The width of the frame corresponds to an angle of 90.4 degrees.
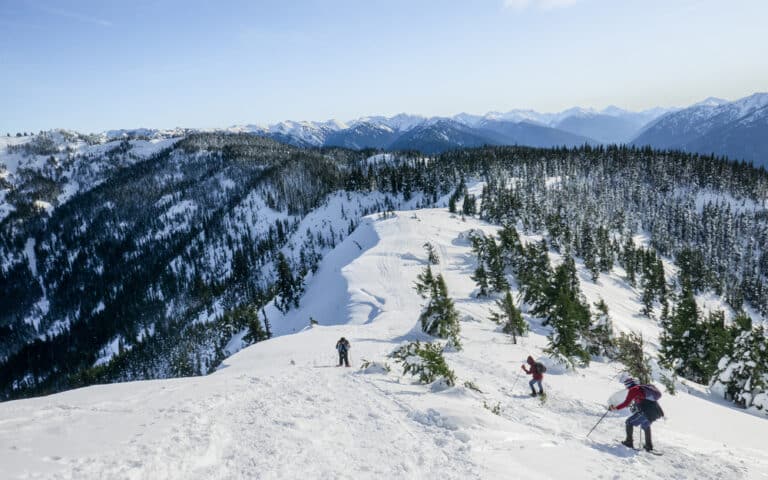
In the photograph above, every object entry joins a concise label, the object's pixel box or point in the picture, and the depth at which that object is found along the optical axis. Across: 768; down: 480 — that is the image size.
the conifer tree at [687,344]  39.88
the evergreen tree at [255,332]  77.44
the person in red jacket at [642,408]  11.55
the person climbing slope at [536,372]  16.83
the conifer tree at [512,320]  32.12
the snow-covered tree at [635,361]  19.88
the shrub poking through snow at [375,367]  20.20
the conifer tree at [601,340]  29.77
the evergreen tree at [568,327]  25.06
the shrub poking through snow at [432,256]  82.62
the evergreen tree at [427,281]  38.09
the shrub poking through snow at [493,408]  14.27
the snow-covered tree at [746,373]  23.98
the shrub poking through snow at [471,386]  16.66
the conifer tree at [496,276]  56.56
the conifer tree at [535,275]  47.28
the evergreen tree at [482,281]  55.75
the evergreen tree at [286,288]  97.94
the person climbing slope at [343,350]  22.16
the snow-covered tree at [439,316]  29.36
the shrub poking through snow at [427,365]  17.53
